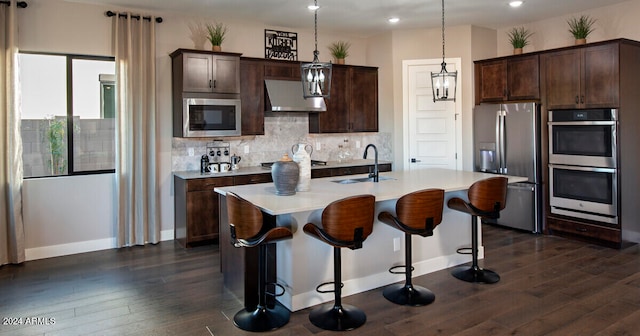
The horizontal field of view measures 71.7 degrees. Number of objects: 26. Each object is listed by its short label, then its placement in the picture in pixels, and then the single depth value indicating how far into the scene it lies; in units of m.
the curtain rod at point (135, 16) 5.06
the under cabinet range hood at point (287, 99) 5.80
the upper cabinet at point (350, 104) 6.43
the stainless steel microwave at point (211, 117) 5.23
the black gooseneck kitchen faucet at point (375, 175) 4.06
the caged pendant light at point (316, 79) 3.51
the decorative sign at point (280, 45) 6.21
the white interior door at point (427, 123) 6.47
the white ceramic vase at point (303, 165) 3.51
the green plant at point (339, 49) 6.59
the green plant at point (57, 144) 4.97
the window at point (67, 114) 4.85
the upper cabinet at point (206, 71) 5.21
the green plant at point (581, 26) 5.30
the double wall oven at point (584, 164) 4.91
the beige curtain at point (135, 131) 5.09
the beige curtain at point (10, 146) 4.46
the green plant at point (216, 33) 5.46
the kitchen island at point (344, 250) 3.32
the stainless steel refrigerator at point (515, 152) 5.57
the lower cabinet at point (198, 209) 5.08
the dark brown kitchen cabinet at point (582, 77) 4.89
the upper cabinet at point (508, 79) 5.70
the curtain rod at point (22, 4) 4.62
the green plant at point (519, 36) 5.99
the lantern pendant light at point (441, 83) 4.34
